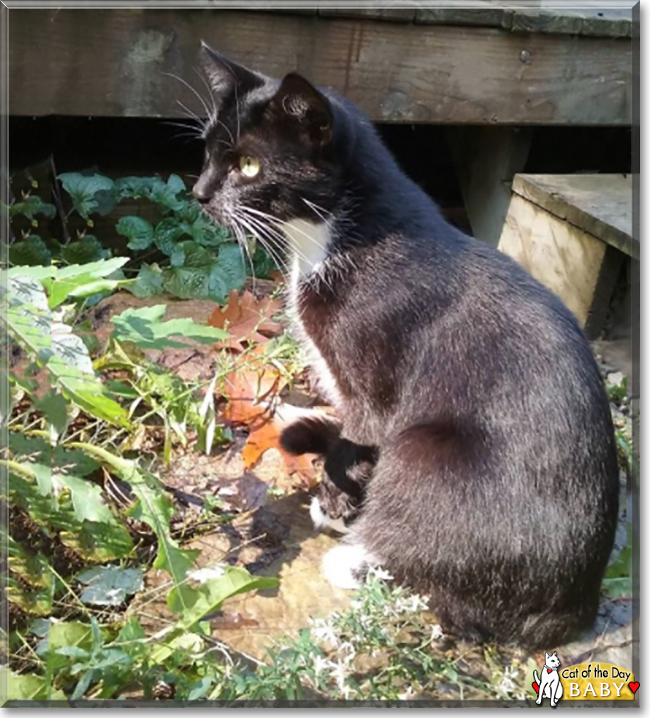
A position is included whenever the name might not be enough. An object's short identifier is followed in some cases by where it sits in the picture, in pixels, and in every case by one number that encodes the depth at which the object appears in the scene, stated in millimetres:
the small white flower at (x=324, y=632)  511
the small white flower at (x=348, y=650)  505
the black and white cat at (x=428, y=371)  546
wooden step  890
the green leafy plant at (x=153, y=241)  864
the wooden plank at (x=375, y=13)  832
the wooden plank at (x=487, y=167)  1036
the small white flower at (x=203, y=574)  563
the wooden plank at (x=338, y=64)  795
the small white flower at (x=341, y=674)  487
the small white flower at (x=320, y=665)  484
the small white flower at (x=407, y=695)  514
